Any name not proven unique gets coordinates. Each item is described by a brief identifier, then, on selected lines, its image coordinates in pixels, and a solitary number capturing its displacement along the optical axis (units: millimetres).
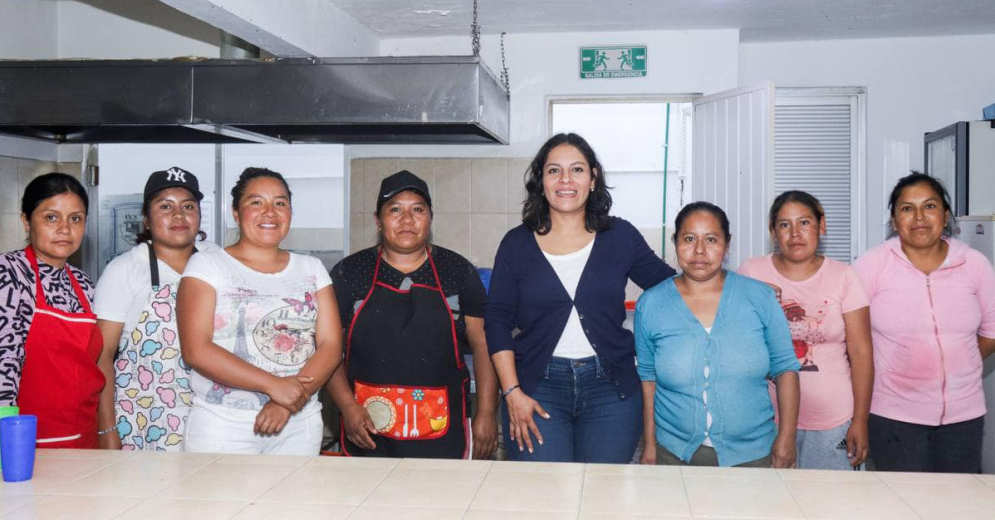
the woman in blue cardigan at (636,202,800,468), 1902
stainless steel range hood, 2135
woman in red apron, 1940
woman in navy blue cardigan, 1931
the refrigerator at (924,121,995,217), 3764
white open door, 3699
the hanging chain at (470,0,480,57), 2759
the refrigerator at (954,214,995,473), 3275
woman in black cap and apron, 2121
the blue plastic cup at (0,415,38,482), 1385
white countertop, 1255
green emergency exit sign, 4281
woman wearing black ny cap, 2068
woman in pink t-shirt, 2174
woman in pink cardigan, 2223
